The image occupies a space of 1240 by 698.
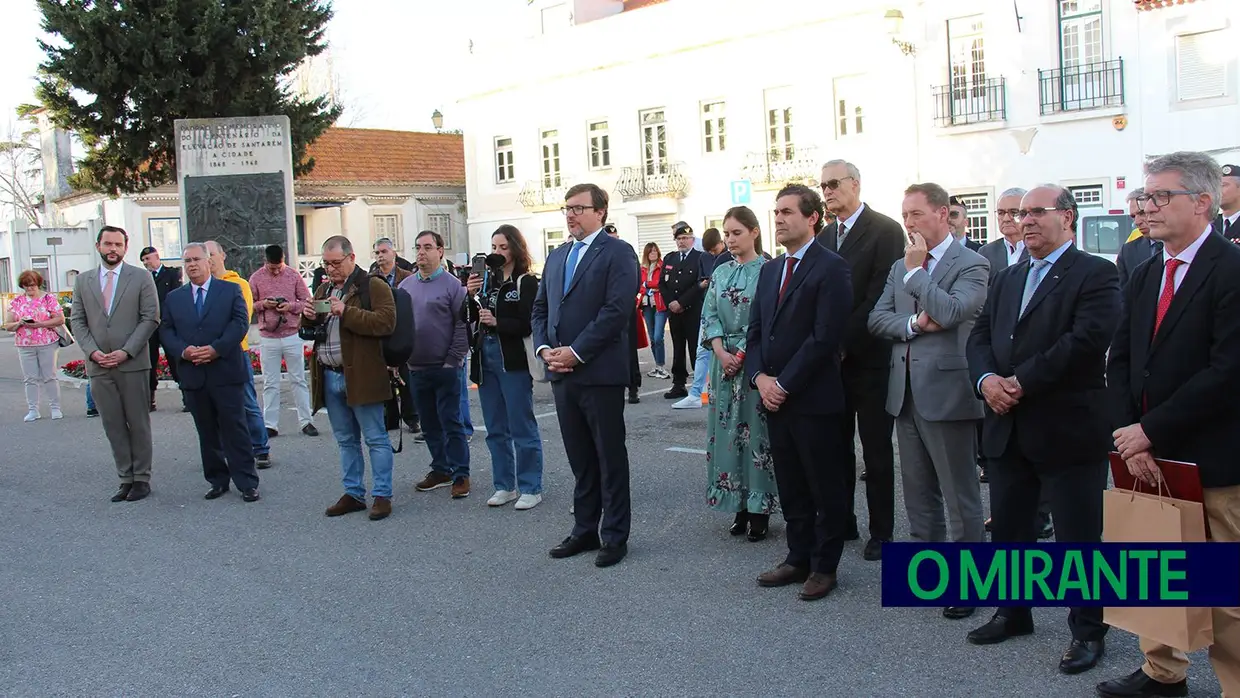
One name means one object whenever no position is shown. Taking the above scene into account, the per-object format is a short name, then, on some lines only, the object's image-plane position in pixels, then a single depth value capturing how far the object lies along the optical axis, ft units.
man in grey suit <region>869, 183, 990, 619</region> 17.48
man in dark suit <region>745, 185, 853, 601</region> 18.08
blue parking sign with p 60.84
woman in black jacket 25.05
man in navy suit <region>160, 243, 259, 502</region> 27.73
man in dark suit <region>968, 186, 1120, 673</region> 14.60
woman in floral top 43.39
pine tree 73.97
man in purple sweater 27.22
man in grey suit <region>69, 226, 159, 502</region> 28.37
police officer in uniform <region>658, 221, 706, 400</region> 42.55
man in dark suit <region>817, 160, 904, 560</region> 20.33
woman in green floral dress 21.62
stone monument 57.77
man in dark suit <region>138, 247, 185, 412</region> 42.47
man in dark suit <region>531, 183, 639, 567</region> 20.94
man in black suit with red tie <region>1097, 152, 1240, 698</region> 12.54
